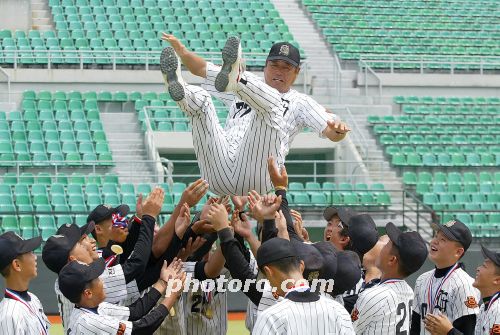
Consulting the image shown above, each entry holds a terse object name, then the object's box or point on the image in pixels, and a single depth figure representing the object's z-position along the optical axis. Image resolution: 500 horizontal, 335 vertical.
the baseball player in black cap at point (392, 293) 6.28
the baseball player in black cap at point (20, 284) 6.20
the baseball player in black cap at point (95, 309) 5.70
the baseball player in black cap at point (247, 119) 6.37
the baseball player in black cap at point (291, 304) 4.95
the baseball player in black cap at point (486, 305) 6.46
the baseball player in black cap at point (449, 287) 7.06
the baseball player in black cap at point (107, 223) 7.27
